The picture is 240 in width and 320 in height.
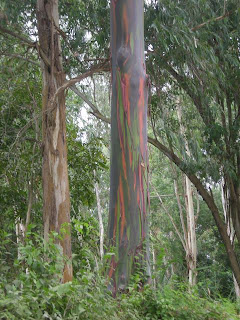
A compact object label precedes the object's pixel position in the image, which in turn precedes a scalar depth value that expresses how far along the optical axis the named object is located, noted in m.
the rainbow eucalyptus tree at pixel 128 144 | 5.92
